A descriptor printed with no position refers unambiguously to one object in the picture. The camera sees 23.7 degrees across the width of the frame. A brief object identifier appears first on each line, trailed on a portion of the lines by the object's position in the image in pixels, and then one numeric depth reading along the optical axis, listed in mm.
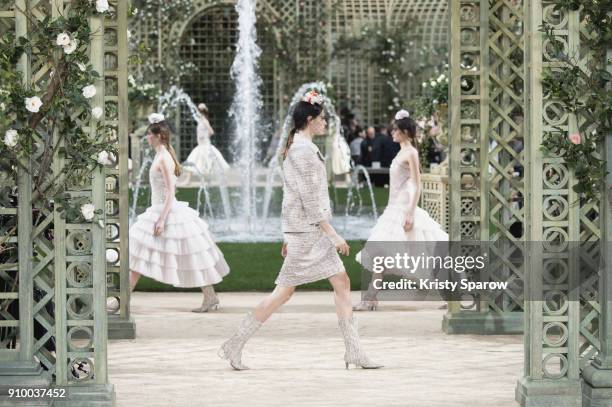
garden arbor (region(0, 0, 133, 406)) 7230
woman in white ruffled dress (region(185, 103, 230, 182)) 25906
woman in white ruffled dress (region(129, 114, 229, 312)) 11164
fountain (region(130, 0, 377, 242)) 19938
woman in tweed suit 8523
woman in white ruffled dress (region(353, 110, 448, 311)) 11406
